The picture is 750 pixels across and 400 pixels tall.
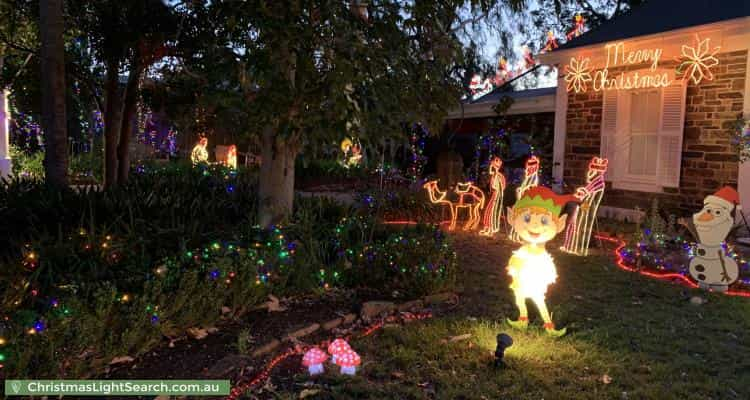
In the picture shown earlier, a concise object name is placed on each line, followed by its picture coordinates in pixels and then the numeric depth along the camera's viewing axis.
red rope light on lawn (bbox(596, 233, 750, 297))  5.88
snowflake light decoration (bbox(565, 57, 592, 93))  10.56
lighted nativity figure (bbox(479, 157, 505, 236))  9.05
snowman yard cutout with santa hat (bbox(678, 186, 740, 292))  5.66
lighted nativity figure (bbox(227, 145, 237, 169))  15.88
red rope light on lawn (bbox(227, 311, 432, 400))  3.39
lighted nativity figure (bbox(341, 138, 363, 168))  17.59
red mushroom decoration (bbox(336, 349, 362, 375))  3.54
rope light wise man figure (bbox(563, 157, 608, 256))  7.39
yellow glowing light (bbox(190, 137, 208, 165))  15.99
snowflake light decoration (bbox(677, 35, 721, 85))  8.72
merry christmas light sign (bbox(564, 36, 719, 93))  8.80
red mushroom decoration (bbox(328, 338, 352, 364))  3.56
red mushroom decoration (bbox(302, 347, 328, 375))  3.54
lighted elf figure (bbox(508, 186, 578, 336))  4.28
